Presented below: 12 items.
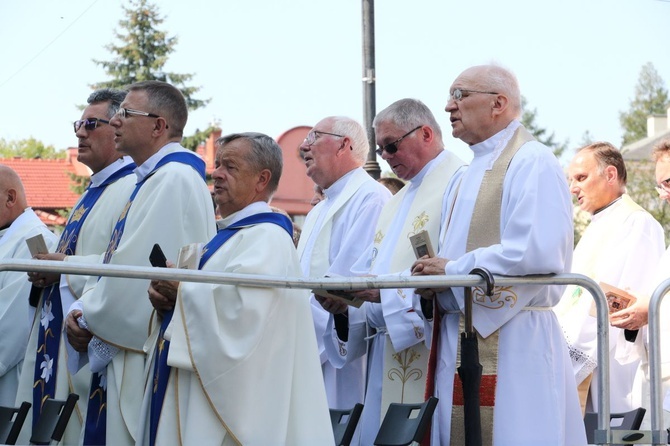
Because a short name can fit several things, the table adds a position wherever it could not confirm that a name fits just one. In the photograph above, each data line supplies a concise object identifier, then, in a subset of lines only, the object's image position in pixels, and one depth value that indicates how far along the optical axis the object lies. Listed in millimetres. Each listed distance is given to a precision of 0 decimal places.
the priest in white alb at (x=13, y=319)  14172
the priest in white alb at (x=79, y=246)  12445
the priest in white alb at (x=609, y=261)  13523
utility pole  20594
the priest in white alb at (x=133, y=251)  11367
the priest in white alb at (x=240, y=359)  9609
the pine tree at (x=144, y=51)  69937
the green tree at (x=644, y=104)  144750
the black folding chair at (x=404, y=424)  9784
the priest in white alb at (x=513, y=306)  9805
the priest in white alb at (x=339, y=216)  13867
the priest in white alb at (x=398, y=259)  11937
